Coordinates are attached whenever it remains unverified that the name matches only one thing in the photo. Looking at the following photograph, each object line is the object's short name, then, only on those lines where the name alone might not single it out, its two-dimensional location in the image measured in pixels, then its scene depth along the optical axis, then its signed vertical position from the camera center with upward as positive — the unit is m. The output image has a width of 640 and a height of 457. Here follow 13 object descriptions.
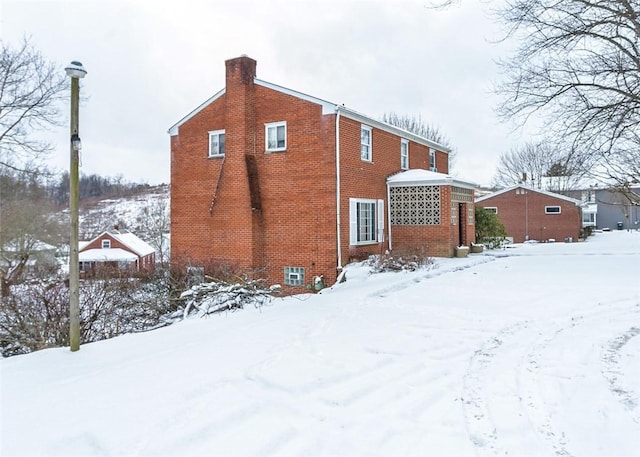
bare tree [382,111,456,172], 42.47 +10.13
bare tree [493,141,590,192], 50.71 +7.47
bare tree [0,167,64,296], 23.89 +0.99
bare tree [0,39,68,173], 20.38 +6.90
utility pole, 6.05 +0.56
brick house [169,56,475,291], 15.90 +1.75
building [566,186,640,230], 50.24 +2.36
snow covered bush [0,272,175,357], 8.48 -1.44
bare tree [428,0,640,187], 13.18 +4.95
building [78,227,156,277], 45.78 -0.90
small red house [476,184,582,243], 37.22 +1.73
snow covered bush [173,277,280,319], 8.83 -1.18
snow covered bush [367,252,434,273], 13.88 -0.82
